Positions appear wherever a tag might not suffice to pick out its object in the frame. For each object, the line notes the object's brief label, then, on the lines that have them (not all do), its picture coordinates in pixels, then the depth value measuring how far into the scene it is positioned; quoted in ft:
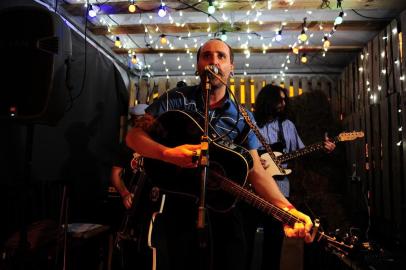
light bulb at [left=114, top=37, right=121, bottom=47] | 17.83
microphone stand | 4.74
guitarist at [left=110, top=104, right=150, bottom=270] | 9.93
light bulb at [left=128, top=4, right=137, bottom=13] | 14.33
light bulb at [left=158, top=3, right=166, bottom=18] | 14.56
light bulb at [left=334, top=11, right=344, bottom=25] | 14.40
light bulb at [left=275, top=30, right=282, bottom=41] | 16.51
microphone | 5.62
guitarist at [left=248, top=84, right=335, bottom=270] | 11.34
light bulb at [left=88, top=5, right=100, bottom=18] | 14.52
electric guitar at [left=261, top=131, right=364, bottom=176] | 12.68
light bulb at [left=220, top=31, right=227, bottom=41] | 16.77
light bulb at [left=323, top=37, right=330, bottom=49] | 16.49
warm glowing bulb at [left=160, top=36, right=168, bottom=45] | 17.42
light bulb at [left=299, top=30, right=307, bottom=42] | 15.64
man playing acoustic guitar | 5.69
